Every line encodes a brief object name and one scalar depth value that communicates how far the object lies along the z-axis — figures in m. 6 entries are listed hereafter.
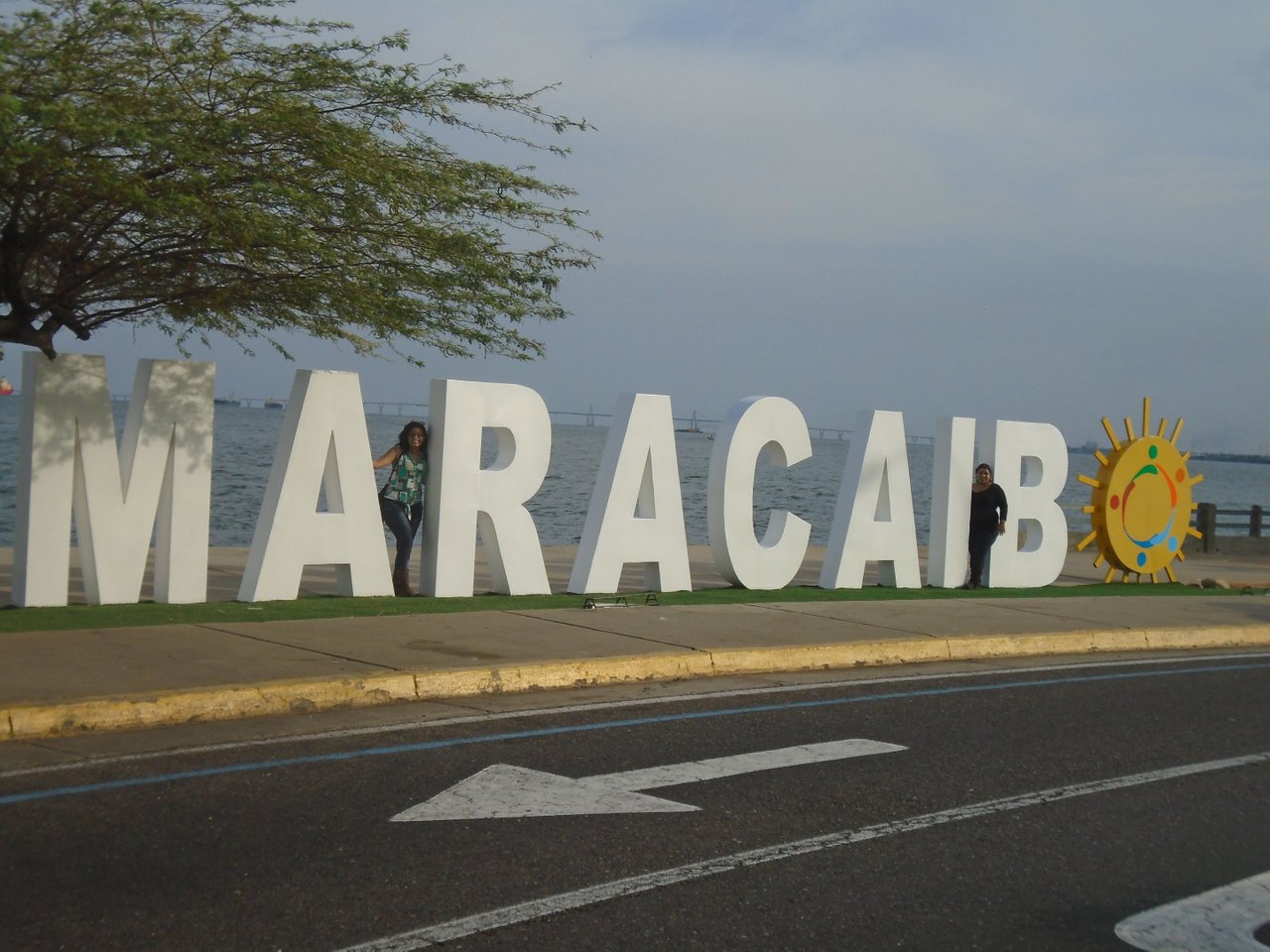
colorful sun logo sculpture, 19.92
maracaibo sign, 11.81
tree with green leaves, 9.57
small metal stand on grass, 13.28
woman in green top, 13.74
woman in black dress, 18.09
